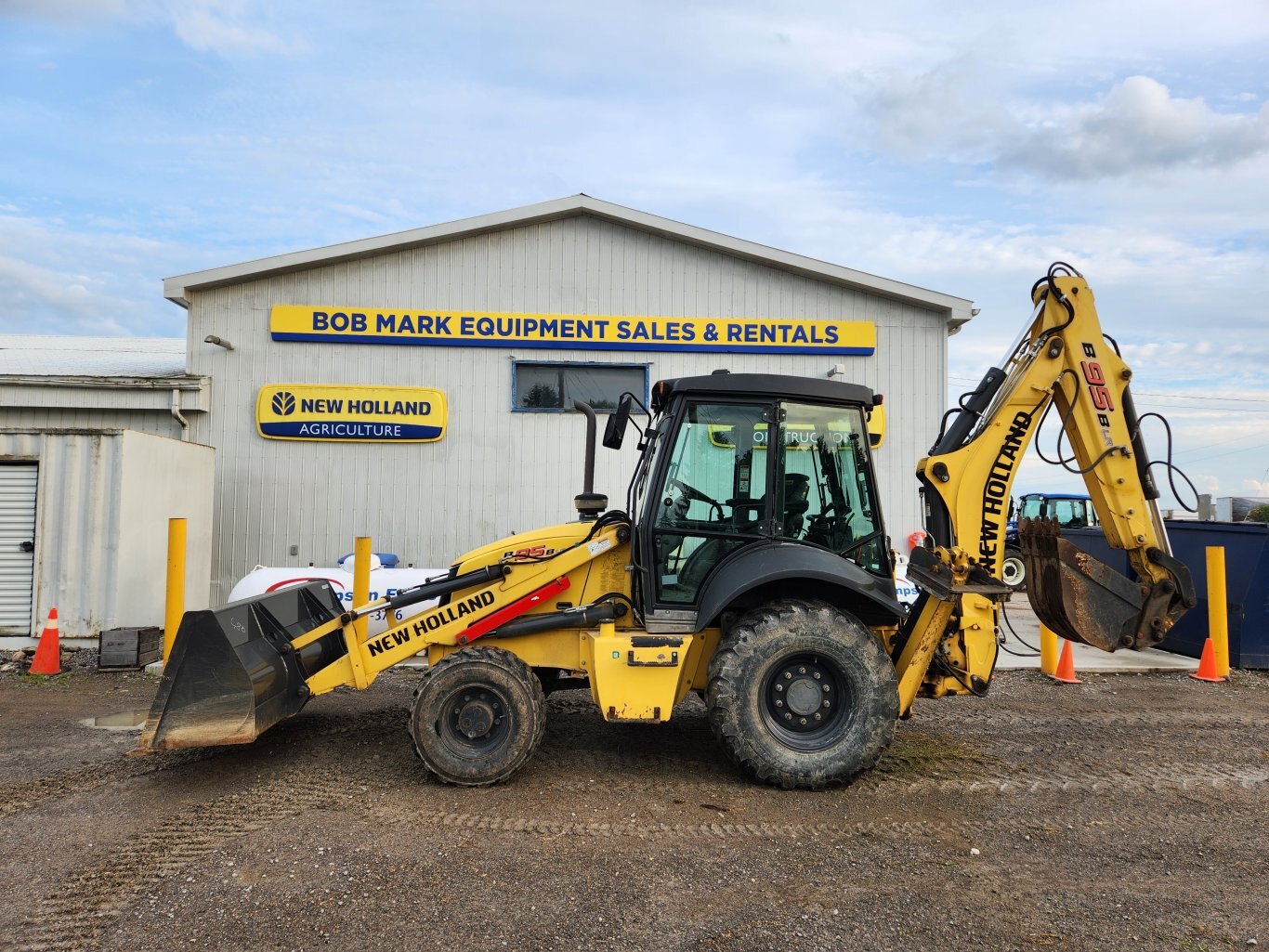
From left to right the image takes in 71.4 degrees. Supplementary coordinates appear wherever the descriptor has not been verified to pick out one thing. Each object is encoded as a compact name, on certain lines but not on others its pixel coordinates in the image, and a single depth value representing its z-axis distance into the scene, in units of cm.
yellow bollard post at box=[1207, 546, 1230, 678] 923
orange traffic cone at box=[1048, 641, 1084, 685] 896
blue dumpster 962
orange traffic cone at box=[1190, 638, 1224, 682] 911
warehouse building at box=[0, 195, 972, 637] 1197
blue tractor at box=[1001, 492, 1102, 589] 2200
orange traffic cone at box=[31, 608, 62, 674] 911
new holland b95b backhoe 525
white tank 984
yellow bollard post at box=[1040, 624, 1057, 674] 928
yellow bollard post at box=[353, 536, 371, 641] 723
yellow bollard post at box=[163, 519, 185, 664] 837
